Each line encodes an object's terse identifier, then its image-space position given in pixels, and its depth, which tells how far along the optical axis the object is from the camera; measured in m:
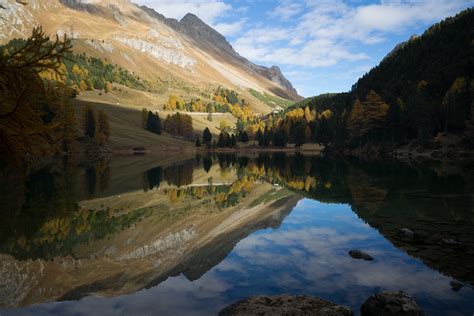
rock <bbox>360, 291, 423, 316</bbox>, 12.85
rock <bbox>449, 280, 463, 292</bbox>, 15.79
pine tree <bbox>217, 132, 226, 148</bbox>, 193.25
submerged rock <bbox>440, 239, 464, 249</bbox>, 21.13
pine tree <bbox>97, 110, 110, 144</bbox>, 148.52
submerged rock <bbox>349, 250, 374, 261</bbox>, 20.83
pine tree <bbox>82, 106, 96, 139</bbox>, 143.00
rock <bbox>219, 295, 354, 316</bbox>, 13.19
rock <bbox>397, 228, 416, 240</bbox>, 23.84
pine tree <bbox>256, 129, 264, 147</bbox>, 193.16
